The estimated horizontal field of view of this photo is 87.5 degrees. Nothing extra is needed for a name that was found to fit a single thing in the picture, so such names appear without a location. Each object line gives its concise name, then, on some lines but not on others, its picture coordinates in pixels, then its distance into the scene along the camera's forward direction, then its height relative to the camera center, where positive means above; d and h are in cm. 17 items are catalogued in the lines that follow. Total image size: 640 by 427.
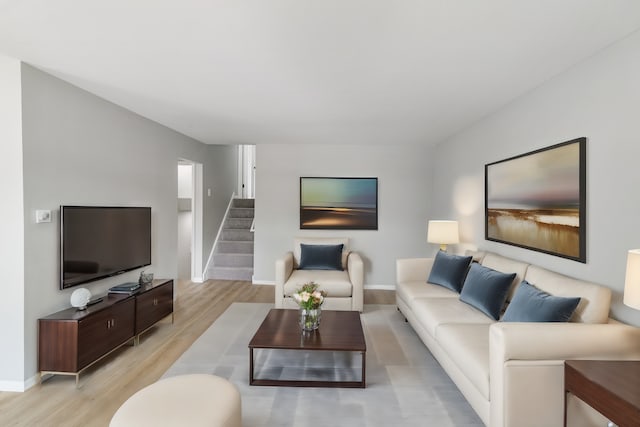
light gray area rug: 216 -133
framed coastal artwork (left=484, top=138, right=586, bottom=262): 244 +10
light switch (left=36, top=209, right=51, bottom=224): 256 -4
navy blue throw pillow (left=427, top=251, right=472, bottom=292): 357 -66
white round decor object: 271 -72
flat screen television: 277 -30
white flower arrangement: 277 -73
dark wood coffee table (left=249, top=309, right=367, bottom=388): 250 -102
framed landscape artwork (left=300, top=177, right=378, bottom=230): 561 +20
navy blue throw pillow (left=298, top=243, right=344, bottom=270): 479 -68
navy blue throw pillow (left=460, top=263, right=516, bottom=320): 277 -68
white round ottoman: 154 -96
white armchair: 418 -95
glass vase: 279 -90
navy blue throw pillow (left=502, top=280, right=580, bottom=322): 205 -61
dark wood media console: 253 -100
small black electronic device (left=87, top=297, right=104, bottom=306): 290 -80
